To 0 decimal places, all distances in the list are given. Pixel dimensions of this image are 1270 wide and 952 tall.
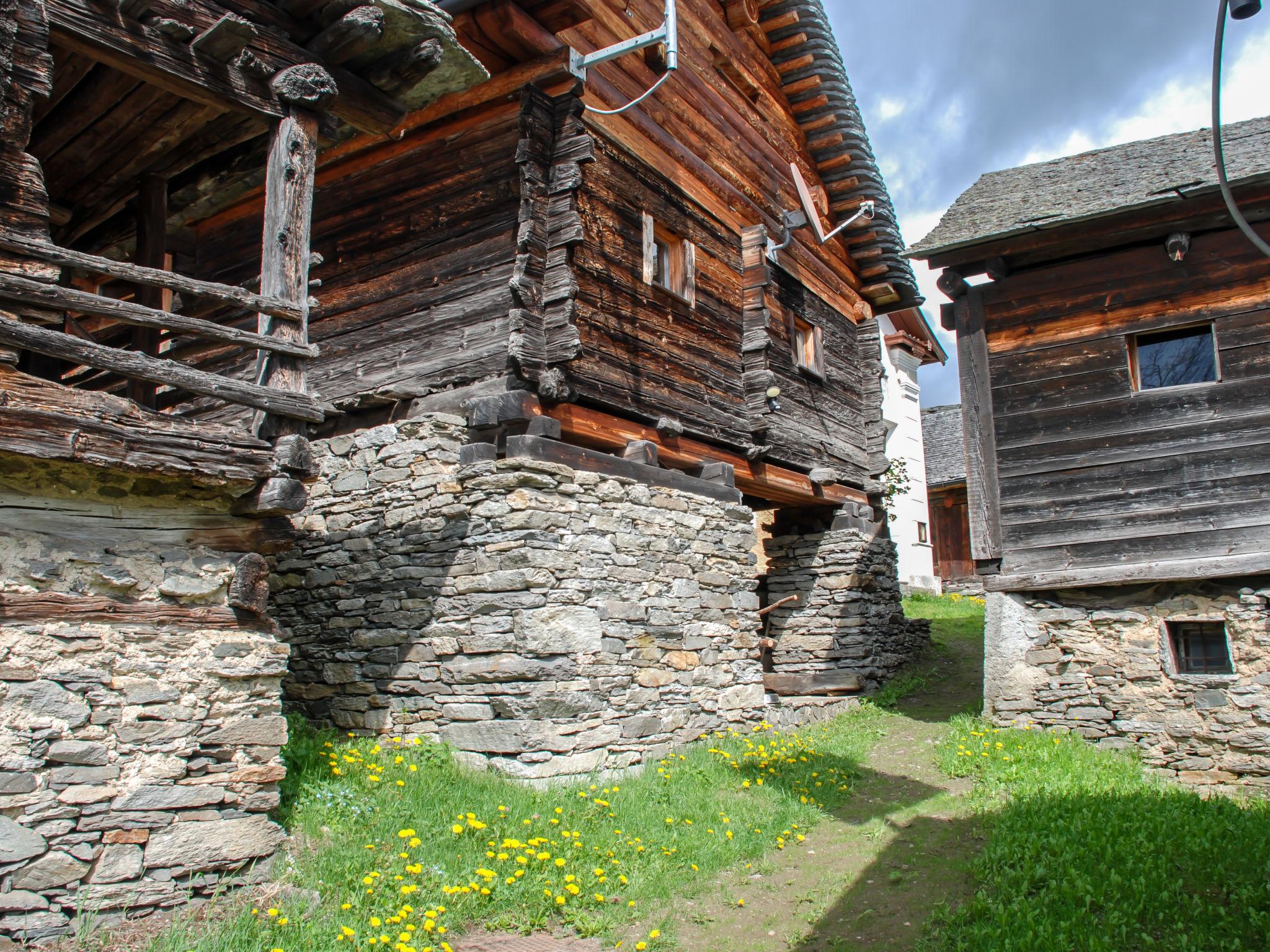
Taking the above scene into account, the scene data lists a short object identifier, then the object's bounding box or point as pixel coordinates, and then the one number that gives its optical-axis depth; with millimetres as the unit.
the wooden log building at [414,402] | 4688
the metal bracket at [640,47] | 8156
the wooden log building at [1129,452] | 8695
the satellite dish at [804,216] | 12156
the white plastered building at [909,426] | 23281
